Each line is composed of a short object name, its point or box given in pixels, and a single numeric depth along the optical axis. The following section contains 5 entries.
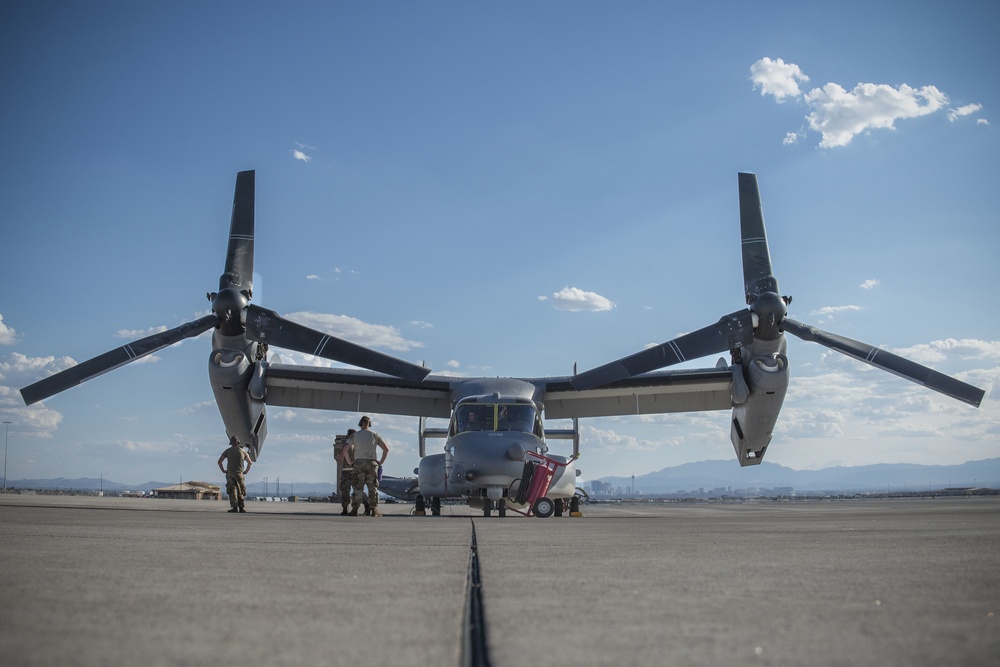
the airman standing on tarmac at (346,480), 15.92
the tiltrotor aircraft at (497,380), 16.64
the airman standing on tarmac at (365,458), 15.49
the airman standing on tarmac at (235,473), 17.77
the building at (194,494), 48.62
